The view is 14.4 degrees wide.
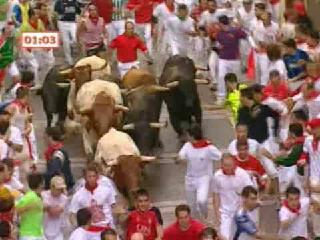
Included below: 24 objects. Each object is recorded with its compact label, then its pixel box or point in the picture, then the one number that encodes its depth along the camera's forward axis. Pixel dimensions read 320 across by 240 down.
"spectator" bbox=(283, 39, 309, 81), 20.95
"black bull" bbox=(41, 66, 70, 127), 21.25
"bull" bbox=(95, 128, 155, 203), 17.19
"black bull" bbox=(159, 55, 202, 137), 20.86
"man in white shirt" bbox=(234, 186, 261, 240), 15.06
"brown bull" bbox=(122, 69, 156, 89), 20.83
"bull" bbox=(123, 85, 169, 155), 19.27
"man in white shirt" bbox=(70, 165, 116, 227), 15.75
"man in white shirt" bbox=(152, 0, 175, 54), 24.23
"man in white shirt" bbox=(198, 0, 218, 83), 23.62
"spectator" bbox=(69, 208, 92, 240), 14.44
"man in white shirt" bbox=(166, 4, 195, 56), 23.84
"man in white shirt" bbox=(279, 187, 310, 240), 15.30
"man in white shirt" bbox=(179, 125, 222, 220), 16.84
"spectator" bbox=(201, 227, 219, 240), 13.89
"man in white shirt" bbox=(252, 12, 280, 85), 22.44
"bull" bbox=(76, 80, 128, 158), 19.20
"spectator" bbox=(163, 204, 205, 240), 14.49
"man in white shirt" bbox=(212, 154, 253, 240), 15.88
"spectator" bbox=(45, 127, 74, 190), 16.75
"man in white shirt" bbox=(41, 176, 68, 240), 15.52
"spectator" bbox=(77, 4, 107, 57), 24.14
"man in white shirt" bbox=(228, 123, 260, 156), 16.59
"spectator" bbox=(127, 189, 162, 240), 14.83
